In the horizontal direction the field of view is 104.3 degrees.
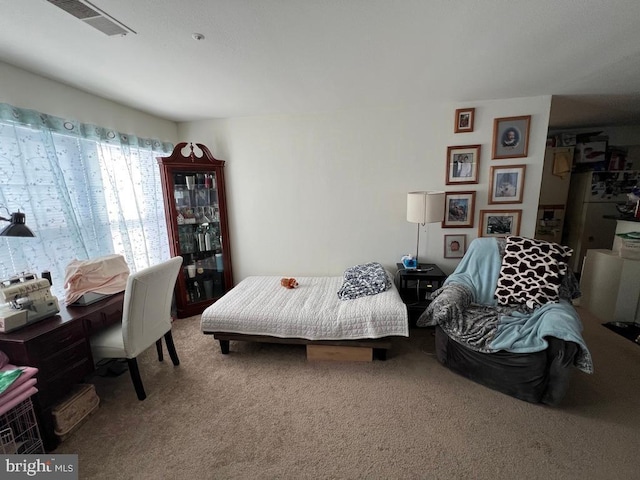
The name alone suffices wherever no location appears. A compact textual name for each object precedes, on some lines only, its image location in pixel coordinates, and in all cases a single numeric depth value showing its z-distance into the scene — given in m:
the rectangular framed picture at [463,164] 2.66
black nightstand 2.52
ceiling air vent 1.16
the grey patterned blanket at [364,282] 2.41
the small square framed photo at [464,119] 2.59
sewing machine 1.41
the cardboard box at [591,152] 3.53
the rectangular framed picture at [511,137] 2.53
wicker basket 1.46
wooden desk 1.35
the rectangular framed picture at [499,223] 2.72
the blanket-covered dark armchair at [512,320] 1.58
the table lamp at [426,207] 2.42
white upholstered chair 1.66
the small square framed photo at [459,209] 2.76
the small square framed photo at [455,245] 2.85
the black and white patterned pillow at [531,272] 1.98
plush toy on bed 2.75
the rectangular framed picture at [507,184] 2.62
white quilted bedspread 2.00
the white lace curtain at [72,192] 1.70
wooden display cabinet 2.76
